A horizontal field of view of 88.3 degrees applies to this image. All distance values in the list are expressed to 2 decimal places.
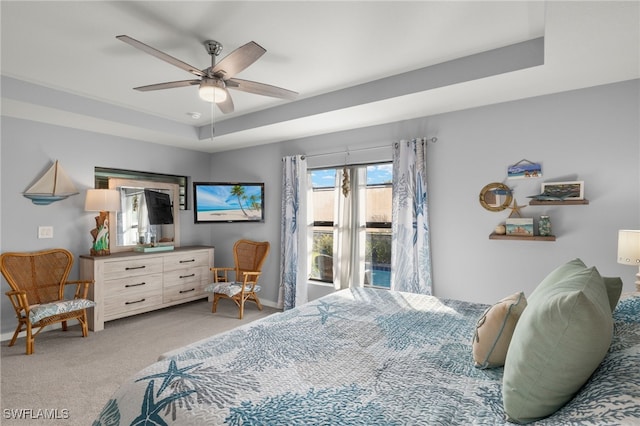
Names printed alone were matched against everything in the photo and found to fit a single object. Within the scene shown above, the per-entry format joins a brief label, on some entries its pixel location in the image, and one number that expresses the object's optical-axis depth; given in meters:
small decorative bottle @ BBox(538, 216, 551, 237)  2.94
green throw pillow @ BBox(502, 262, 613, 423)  0.92
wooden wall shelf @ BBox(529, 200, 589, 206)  2.81
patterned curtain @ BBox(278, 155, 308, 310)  4.64
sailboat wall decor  3.81
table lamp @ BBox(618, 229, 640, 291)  2.24
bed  0.99
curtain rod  3.64
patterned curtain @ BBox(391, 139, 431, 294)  3.59
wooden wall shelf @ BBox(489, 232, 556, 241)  2.90
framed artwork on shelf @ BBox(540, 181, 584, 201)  2.83
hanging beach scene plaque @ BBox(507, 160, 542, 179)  3.04
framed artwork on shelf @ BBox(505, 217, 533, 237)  3.03
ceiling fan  2.11
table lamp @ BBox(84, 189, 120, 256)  4.09
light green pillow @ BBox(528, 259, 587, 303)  1.39
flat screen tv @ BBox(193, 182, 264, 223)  5.03
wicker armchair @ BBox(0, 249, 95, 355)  3.26
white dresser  3.94
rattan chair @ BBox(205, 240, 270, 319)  4.33
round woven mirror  3.18
